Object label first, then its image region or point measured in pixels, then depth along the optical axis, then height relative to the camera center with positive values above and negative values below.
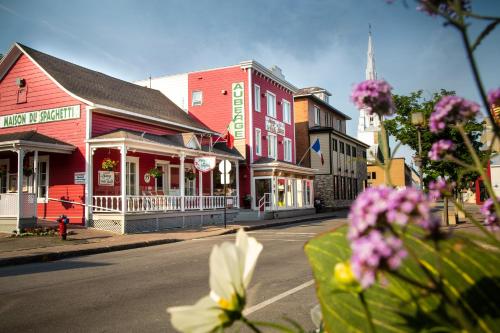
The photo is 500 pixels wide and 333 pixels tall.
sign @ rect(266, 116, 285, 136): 30.90 +5.12
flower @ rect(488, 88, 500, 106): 0.79 +0.18
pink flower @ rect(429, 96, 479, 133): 0.83 +0.16
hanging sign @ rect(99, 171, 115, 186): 18.56 +0.81
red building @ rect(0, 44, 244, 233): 17.23 +2.04
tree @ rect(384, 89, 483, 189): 17.77 +3.65
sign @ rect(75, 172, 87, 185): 18.03 +0.80
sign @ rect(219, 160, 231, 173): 19.67 +1.28
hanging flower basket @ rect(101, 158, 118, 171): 17.69 +1.36
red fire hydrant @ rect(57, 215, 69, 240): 14.08 -1.01
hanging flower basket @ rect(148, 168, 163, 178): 19.50 +1.09
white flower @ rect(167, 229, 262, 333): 0.71 -0.18
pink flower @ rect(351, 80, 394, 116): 0.88 +0.20
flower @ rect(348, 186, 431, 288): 0.49 -0.04
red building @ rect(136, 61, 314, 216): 28.20 +5.43
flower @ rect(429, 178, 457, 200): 0.76 +0.00
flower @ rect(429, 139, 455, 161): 0.94 +0.09
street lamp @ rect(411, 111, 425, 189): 12.65 +0.48
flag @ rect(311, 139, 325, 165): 30.66 +3.35
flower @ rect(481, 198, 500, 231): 0.85 -0.05
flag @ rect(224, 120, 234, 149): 25.30 +3.27
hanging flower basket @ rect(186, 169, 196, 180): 22.97 +1.08
